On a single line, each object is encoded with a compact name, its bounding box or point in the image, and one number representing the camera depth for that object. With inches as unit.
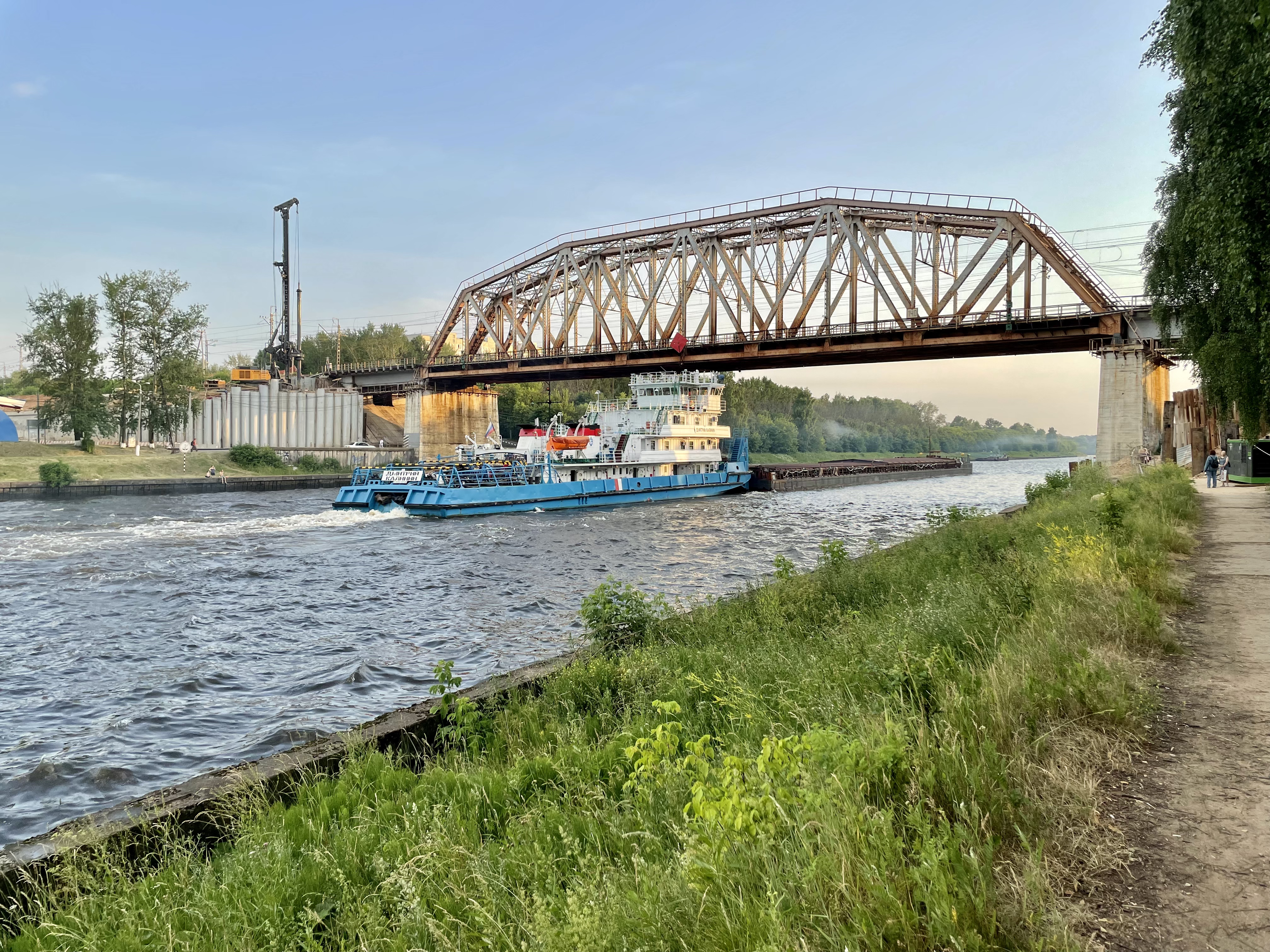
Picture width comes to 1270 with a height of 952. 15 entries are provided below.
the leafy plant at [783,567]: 558.6
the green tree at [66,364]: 2252.7
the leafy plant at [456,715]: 314.0
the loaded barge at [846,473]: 2463.1
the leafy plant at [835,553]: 604.7
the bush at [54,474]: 1752.0
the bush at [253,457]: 2396.7
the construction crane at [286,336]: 3196.4
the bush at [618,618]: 463.5
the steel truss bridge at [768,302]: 2021.4
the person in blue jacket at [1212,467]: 1295.5
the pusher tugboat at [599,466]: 1553.9
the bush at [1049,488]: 1248.8
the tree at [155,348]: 2465.6
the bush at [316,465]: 2527.1
